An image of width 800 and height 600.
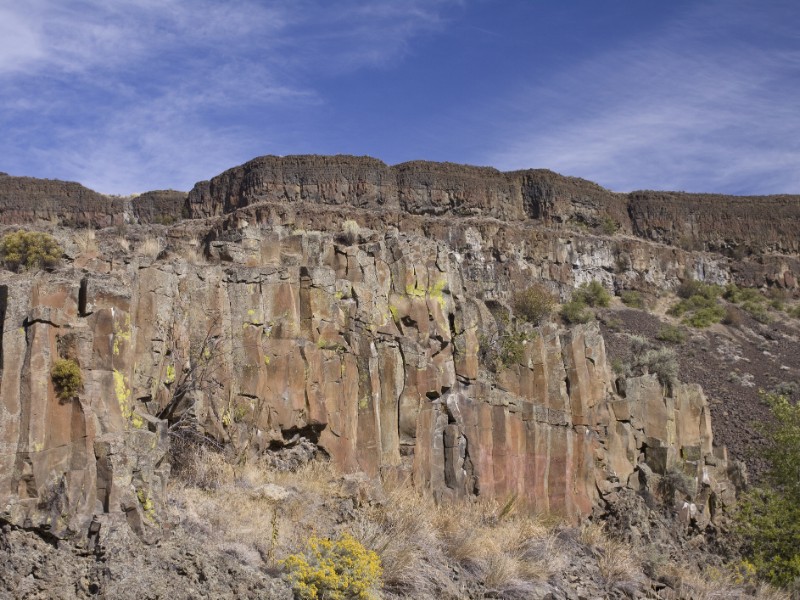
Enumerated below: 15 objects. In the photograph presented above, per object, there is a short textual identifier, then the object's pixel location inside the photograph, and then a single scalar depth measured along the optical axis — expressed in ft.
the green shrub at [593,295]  249.34
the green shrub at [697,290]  275.18
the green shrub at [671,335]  217.56
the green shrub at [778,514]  69.21
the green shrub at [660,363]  130.30
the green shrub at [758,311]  258.16
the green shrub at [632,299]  258.16
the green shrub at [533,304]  186.60
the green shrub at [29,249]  78.98
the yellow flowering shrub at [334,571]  38.88
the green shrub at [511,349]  75.15
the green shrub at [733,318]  248.93
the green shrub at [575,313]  223.10
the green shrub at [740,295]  281.74
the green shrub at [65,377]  38.63
